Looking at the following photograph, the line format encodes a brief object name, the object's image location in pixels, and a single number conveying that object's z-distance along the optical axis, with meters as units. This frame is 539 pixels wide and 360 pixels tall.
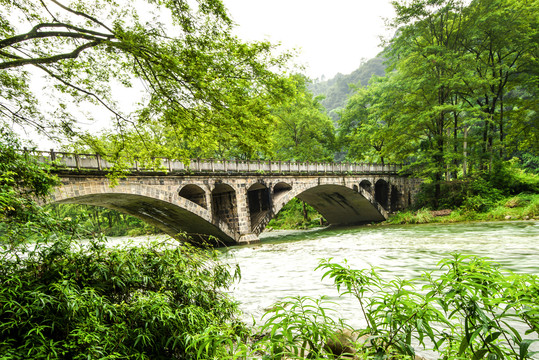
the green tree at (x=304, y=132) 28.31
